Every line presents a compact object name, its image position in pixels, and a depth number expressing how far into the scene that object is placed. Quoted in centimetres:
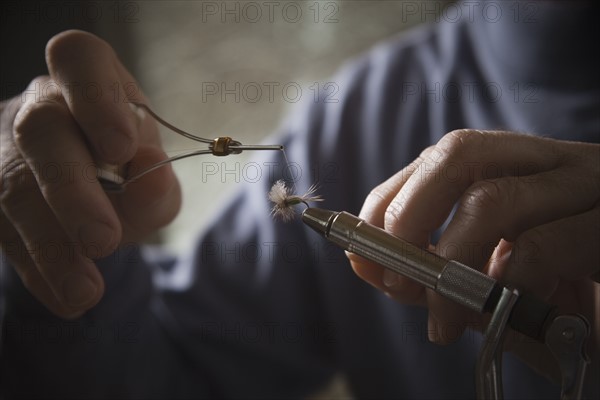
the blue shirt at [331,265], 58
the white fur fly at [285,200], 36
